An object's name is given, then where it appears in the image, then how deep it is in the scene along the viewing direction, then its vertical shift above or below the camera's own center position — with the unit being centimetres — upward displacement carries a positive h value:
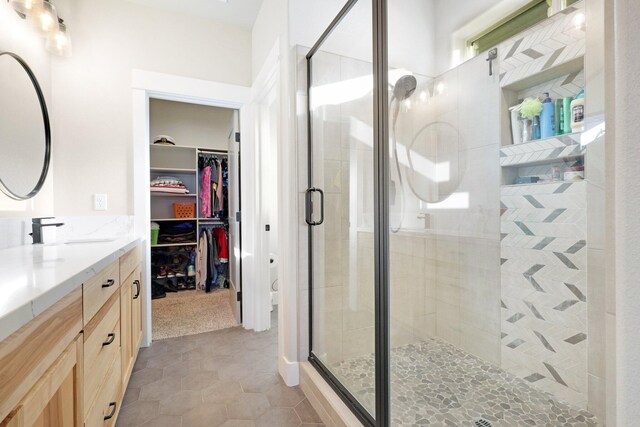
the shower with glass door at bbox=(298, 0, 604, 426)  117 -7
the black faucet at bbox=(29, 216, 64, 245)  178 -9
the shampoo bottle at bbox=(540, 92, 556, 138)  113 +34
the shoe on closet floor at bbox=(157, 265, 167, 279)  395 -77
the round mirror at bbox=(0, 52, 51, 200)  160 +48
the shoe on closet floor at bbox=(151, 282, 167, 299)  375 -96
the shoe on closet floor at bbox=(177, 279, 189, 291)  408 -96
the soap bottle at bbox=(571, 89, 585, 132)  99 +32
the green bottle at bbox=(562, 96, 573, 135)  105 +33
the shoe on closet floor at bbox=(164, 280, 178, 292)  398 -95
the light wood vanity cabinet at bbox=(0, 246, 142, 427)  58 -38
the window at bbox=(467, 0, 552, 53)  120 +75
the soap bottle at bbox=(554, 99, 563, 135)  109 +33
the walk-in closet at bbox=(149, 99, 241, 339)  399 +15
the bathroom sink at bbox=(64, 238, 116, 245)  191 -17
